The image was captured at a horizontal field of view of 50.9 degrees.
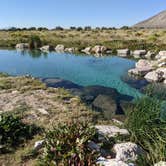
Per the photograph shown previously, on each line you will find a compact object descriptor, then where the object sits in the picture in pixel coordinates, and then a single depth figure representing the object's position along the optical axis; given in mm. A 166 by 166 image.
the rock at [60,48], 29020
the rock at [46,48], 28785
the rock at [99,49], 27513
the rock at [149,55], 24475
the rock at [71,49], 28315
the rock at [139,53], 25853
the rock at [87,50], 28013
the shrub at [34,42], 30133
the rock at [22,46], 29952
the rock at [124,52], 26258
